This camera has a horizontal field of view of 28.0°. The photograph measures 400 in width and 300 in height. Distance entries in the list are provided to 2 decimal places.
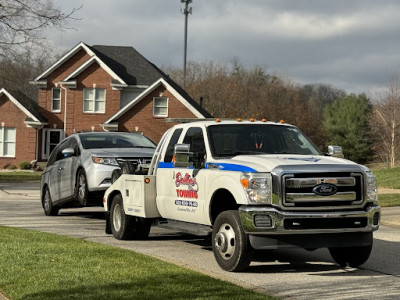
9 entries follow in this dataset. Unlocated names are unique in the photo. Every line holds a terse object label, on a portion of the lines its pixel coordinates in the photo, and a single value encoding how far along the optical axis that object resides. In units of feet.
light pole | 246.68
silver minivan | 52.19
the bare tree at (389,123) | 201.36
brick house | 168.86
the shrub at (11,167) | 175.32
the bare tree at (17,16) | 99.66
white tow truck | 31.60
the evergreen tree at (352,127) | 278.67
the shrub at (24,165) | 171.63
